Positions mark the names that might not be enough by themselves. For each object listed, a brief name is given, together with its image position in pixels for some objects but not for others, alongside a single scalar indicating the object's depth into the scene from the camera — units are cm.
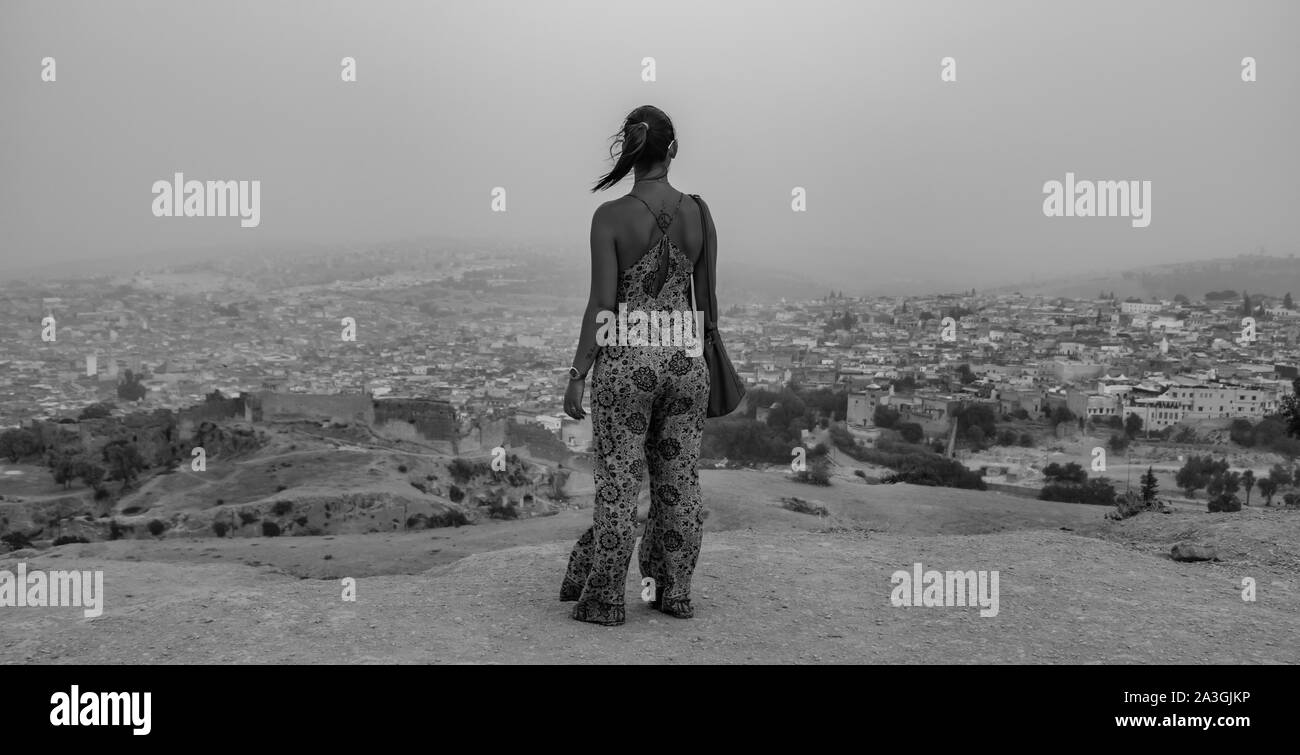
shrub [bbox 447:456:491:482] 1264
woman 445
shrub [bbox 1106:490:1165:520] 848
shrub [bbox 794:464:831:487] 1105
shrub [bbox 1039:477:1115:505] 1315
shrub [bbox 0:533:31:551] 1082
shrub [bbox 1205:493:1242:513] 1194
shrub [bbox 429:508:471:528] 1079
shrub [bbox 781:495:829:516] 960
